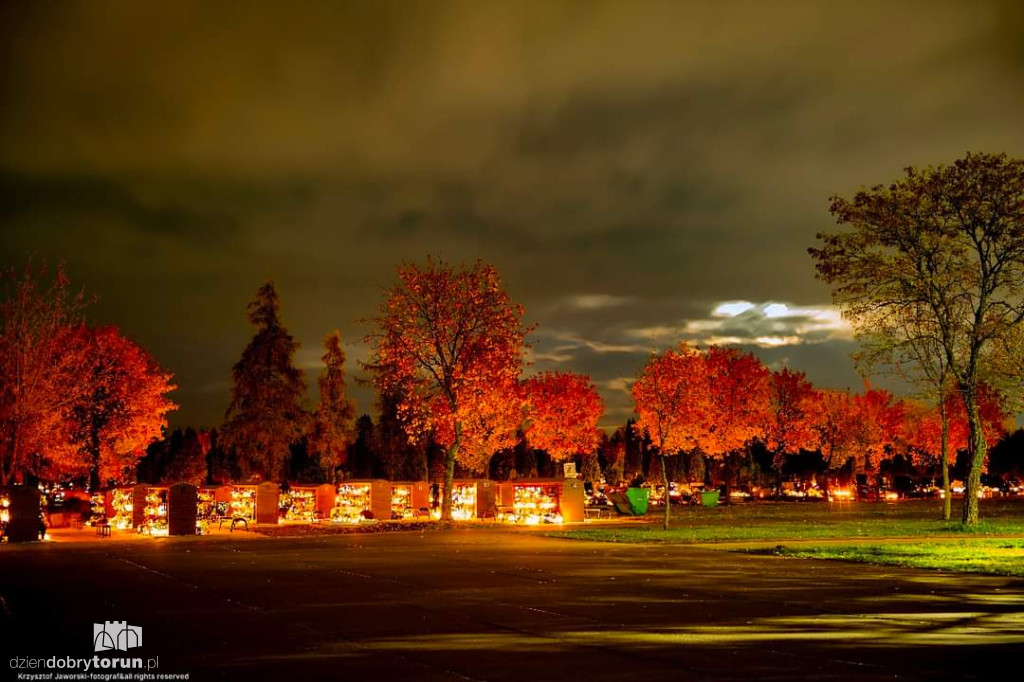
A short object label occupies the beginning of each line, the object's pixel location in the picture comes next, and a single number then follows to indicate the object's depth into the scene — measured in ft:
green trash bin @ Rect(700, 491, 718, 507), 217.56
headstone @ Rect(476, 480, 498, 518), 170.81
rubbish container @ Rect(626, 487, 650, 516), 175.32
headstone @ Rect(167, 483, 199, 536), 123.54
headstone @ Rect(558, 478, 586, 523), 156.35
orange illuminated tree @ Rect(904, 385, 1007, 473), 272.72
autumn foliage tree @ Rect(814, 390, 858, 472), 296.30
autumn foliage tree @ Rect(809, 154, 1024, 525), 124.47
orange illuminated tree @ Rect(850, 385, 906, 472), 298.35
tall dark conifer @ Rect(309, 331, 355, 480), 247.91
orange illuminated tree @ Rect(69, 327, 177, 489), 190.49
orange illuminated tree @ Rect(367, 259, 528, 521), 149.89
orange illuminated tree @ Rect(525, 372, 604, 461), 269.44
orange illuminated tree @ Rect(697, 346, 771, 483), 242.58
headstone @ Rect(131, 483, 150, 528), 142.10
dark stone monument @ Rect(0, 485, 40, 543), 111.34
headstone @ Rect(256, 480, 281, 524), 147.74
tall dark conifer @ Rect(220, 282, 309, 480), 219.00
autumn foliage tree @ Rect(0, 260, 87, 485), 132.67
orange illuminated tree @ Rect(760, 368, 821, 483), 266.57
